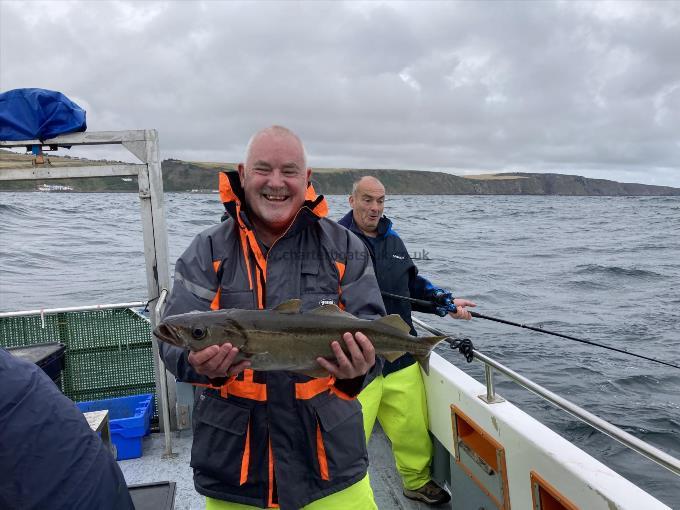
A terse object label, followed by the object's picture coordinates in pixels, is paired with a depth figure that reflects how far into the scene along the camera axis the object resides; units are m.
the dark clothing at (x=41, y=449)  1.81
